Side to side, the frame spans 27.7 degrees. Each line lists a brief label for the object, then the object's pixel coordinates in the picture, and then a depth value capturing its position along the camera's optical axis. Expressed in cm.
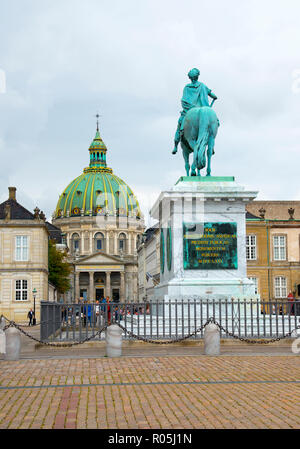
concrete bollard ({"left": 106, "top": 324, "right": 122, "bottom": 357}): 1450
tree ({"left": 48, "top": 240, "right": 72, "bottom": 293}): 6750
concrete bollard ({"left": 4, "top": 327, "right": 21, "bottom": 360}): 1438
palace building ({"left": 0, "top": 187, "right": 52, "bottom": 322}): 5394
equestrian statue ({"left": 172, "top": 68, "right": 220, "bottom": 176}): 1970
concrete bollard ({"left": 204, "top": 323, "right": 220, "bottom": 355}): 1459
